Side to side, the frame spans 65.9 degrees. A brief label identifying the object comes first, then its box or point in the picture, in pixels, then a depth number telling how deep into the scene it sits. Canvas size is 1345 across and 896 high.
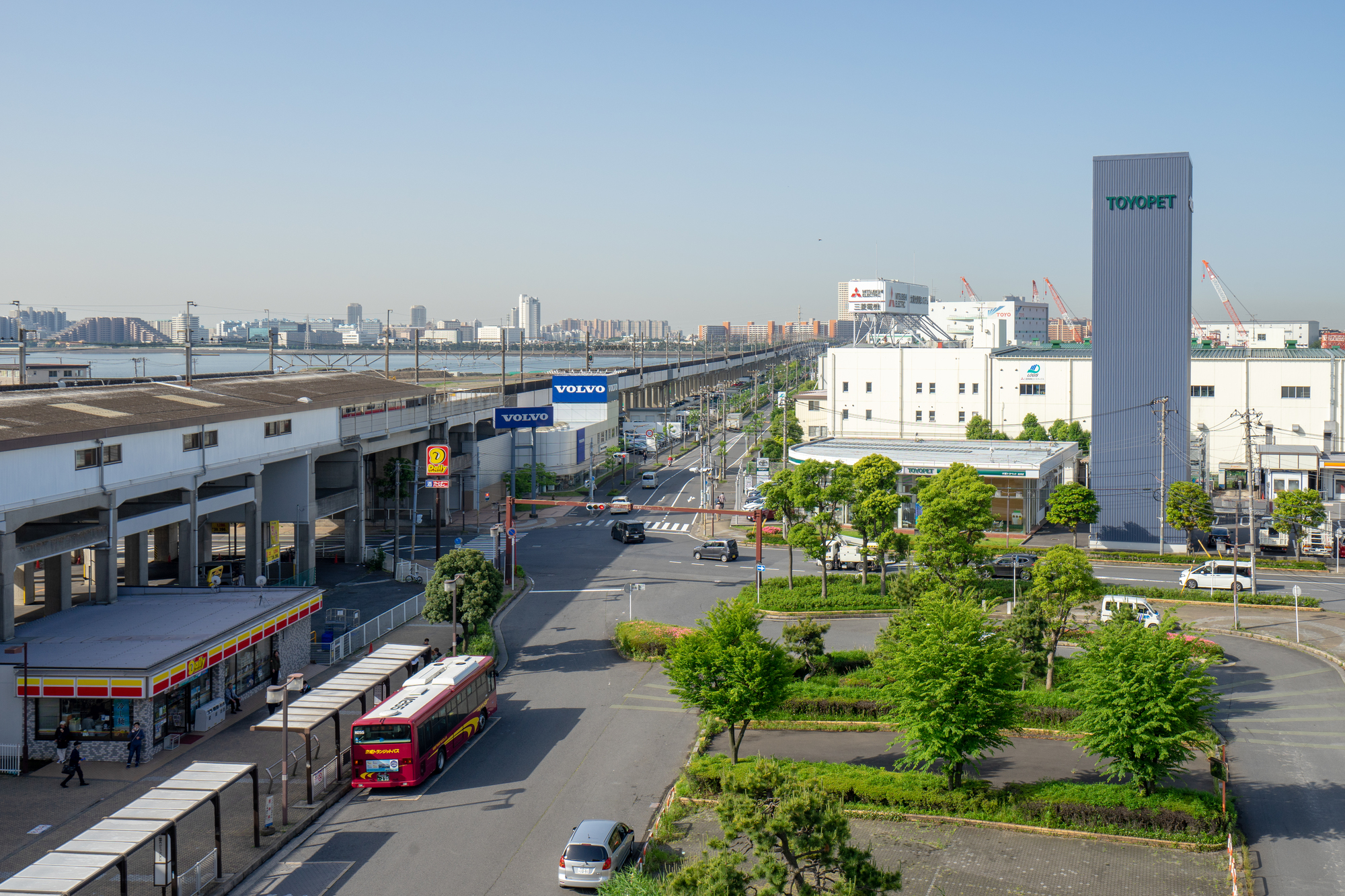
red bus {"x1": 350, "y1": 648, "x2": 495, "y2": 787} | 21.39
